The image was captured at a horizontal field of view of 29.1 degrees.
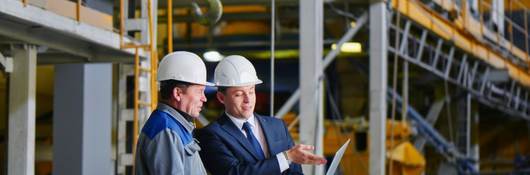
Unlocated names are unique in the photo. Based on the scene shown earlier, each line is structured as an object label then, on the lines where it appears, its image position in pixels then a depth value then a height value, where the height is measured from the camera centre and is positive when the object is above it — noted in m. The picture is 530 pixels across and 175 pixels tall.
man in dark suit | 5.67 -0.28
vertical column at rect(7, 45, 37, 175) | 8.44 -0.22
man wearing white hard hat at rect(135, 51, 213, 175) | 4.88 -0.18
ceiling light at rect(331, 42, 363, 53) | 17.50 +0.72
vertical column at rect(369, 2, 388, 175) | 13.05 +0.03
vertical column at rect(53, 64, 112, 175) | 10.32 -0.36
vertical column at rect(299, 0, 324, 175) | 11.24 +0.19
